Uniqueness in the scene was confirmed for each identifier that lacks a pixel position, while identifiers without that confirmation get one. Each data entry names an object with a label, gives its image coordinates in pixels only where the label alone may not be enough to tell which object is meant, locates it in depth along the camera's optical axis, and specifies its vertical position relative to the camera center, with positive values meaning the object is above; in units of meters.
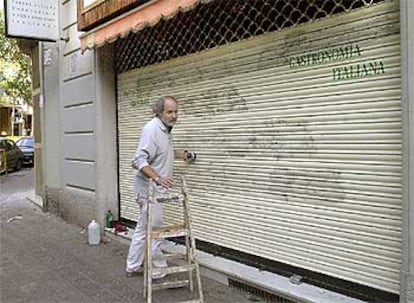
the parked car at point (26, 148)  24.52 -0.81
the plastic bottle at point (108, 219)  7.86 -1.31
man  5.18 -0.35
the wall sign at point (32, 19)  8.60 +1.86
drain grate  4.68 -1.50
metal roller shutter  4.02 -0.13
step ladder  4.72 -1.00
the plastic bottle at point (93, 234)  7.43 -1.44
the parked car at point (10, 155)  20.33 -0.99
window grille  4.63 +1.09
